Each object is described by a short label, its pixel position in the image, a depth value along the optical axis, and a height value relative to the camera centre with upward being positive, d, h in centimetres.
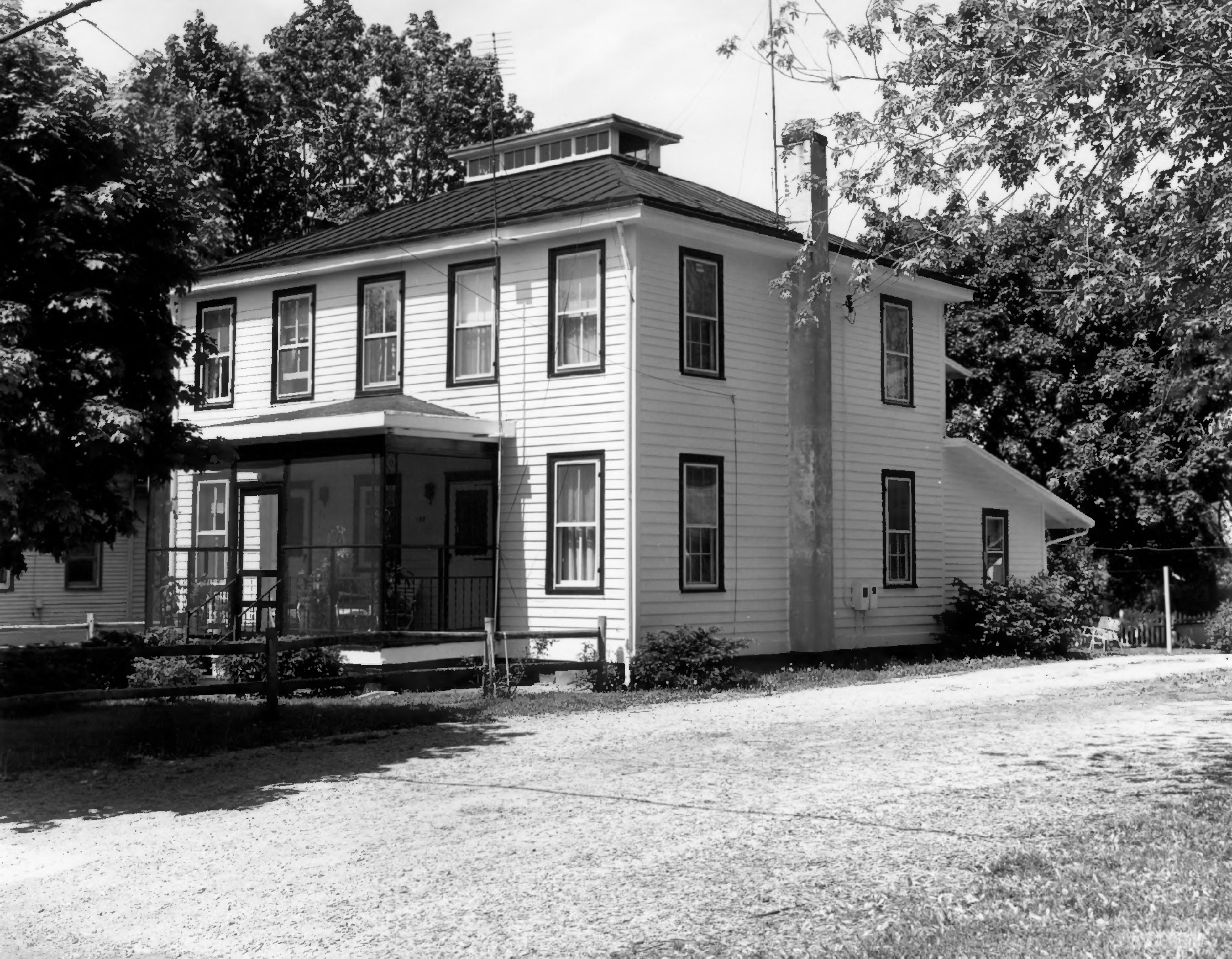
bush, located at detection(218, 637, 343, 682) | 1902 -98
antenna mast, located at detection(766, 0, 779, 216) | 2352 +760
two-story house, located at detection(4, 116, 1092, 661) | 2055 +243
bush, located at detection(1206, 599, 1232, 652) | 3000 -86
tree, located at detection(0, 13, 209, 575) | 1132 +242
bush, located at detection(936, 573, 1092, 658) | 2436 -55
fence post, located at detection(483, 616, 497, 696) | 1772 -90
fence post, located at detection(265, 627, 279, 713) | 1505 -84
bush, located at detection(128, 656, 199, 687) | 2000 -115
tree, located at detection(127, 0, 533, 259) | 3888 +1336
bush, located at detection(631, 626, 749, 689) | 1906 -96
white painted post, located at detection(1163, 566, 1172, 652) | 2849 -25
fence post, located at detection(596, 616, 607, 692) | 1884 -83
